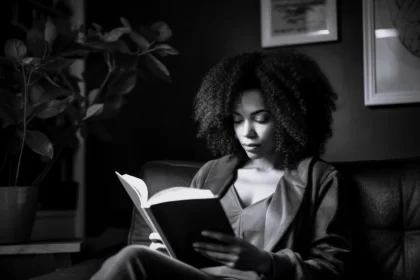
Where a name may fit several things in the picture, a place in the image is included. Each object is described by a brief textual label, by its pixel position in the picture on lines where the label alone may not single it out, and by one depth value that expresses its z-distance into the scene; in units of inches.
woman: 101.0
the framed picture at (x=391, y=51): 122.5
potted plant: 113.8
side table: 113.2
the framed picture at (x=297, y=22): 126.6
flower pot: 113.4
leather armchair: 107.5
